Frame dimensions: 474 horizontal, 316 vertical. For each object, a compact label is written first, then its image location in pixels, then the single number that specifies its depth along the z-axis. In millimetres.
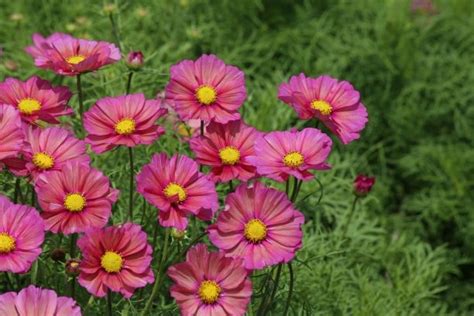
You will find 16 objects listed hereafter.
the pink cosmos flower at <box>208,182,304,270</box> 1521
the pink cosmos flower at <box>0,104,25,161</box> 1535
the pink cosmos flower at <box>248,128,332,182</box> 1550
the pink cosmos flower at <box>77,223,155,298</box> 1514
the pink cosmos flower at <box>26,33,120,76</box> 1629
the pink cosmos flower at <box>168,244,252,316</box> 1517
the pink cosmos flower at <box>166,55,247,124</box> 1605
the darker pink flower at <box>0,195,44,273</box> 1502
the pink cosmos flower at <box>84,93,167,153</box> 1590
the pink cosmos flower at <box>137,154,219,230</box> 1531
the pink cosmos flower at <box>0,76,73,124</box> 1634
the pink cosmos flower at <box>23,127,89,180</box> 1584
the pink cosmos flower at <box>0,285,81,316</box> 1482
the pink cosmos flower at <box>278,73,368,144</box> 1603
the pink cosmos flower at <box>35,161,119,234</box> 1532
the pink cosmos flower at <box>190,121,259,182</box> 1579
